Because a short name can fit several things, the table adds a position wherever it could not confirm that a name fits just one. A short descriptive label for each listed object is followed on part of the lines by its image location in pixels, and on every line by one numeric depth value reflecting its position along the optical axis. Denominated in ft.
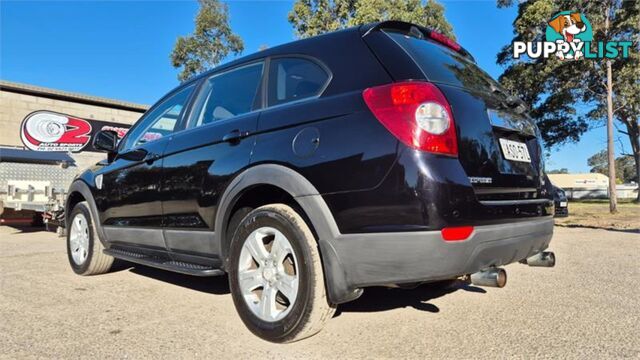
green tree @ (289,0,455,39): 61.87
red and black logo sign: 55.52
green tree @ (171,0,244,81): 80.07
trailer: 26.02
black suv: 7.25
